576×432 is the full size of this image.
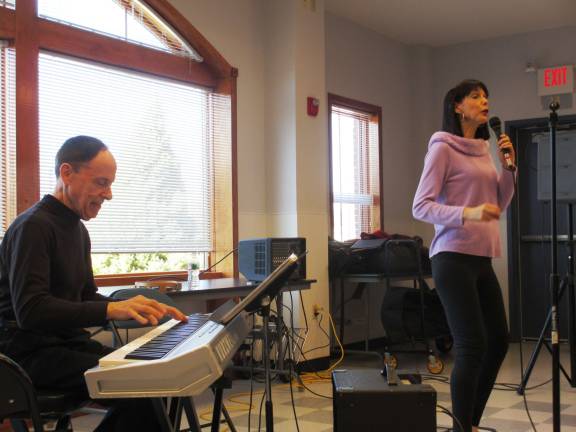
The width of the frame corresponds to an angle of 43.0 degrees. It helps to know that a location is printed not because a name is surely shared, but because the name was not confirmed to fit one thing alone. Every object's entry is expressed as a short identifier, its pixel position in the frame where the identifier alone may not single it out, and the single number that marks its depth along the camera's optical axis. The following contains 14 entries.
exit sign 6.59
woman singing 2.64
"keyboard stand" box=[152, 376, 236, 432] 2.12
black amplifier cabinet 2.29
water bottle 4.46
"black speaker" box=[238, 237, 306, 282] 4.48
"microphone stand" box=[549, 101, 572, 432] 2.71
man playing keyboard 1.85
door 6.82
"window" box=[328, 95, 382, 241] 6.36
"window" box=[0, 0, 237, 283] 3.96
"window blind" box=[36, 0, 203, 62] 4.26
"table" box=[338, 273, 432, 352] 5.55
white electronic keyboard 1.43
